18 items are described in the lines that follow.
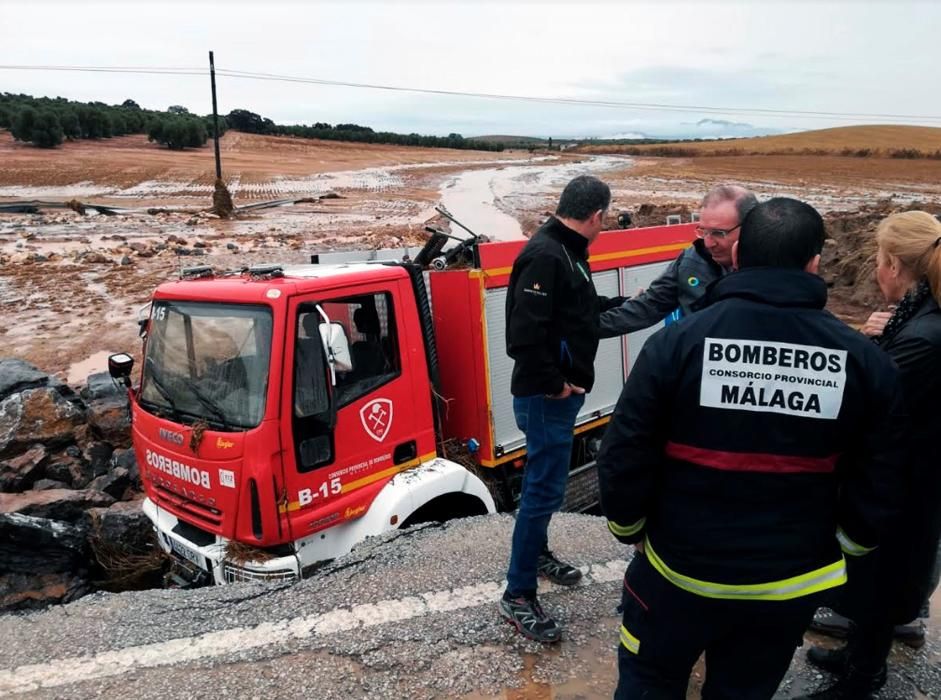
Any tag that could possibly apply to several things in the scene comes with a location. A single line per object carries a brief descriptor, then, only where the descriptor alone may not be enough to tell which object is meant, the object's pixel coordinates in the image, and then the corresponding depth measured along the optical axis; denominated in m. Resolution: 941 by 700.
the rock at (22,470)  5.85
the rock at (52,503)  4.95
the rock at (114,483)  5.86
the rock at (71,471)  6.16
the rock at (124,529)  4.85
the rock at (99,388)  7.35
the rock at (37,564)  4.46
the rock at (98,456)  6.35
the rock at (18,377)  7.40
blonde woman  2.57
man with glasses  3.64
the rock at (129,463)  6.10
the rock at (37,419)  6.41
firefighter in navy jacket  1.92
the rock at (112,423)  6.66
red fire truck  3.70
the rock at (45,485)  5.93
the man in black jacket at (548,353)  3.02
